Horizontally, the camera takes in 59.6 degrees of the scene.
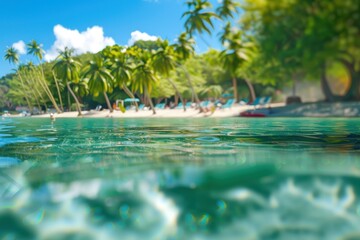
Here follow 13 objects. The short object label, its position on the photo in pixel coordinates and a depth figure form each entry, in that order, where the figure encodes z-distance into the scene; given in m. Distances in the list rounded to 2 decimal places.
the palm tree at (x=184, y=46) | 32.28
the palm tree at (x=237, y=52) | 31.28
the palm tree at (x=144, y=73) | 34.69
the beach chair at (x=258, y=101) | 25.99
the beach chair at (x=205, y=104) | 32.38
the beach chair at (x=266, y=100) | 25.92
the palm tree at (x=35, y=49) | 49.53
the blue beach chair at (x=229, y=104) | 28.56
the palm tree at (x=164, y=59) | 31.89
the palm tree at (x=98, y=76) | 38.22
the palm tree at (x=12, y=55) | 53.12
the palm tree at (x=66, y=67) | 41.59
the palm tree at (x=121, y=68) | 37.00
